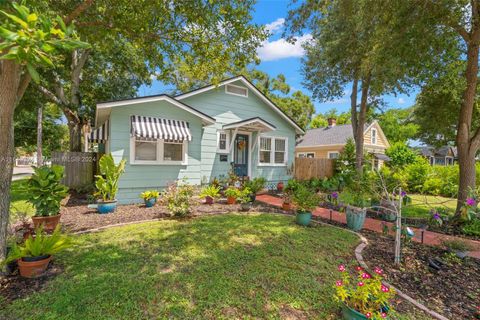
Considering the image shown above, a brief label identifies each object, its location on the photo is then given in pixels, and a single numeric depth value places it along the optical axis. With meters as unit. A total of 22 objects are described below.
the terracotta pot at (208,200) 8.36
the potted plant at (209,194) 8.34
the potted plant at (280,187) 12.40
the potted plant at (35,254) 3.18
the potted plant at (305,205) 6.09
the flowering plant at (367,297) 2.52
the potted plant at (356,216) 6.03
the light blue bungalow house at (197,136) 7.93
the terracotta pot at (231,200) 8.42
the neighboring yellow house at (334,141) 22.16
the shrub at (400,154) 20.57
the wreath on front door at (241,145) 11.58
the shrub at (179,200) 6.52
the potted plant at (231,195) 8.34
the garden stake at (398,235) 3.99
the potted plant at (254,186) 8.91
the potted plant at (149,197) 7.72
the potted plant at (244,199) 7.81
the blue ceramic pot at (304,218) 6.10
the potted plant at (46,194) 5.07
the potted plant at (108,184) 6.88
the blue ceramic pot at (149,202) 7.74
